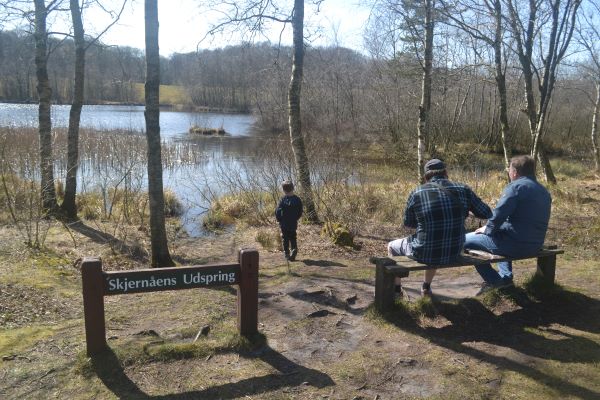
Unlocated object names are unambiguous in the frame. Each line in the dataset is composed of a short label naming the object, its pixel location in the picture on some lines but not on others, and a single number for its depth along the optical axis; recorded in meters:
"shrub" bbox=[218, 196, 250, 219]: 13.03
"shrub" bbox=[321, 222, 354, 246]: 9.28
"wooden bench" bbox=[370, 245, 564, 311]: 4.71
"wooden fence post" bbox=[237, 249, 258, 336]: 4.19
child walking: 7.96
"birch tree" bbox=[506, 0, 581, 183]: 13.34
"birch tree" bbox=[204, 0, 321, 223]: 10.70
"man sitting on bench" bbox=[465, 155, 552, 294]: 4.86
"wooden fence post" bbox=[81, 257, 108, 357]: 3.83
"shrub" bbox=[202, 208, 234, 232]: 12.37
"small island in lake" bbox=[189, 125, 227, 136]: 41.91
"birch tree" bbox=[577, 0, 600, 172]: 20.05
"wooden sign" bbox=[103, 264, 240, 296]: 3.90
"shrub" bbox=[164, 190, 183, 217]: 13.88
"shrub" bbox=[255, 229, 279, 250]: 9.70
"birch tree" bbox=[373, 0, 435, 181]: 11.99
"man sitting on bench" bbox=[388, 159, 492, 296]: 4.64
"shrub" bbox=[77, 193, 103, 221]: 11.86
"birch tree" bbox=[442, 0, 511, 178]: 12.40
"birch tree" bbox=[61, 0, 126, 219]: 10.70
